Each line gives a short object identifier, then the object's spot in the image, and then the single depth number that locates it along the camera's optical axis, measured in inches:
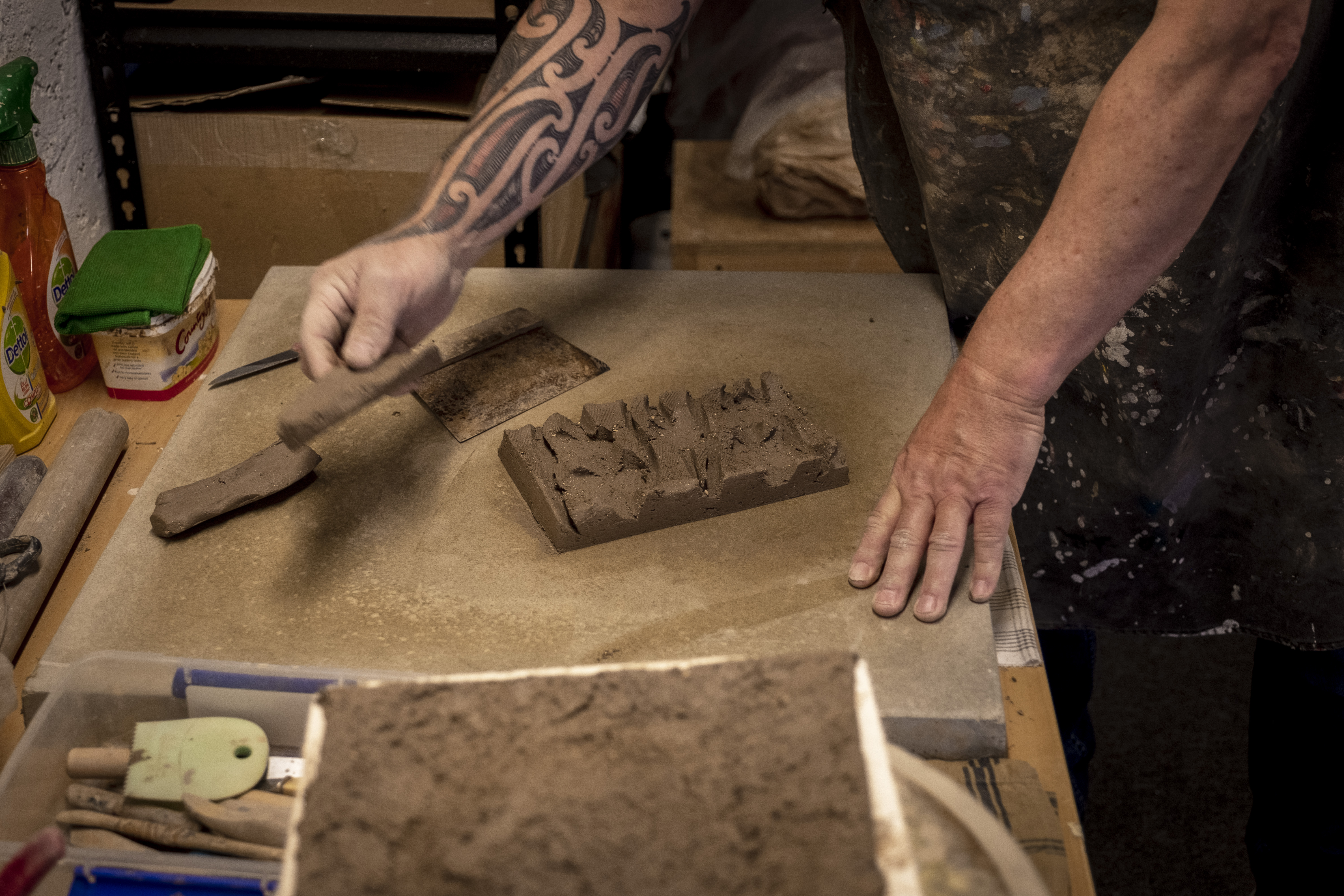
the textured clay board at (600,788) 25.5
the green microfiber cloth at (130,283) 62.7
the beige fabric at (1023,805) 39.2
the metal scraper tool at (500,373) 63.0
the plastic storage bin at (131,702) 39.6
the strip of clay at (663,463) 53.0
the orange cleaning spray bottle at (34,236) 60.3
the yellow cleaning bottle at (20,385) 58.9
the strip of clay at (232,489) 52.4
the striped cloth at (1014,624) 51.3
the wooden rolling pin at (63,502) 50.3
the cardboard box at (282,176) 84.9
